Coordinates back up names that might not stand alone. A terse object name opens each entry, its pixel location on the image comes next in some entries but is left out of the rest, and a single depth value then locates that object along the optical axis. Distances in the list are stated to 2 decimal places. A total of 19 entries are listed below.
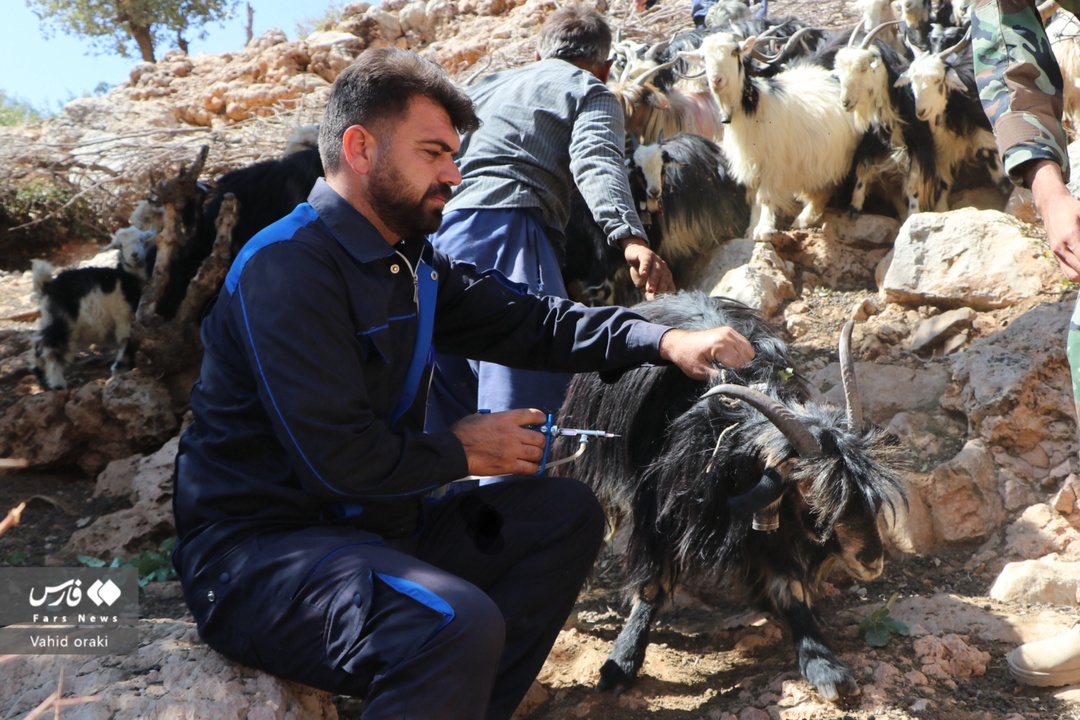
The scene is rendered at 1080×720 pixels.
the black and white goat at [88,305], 6.07
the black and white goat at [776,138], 6.23
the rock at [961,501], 3.93
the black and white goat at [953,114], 5.84
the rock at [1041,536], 3.72
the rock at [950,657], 3.01
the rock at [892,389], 4.48
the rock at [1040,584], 3.38
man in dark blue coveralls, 1.94
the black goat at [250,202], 5.90
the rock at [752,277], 5.52
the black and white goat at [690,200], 6.29
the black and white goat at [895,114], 6.01
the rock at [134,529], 4.52
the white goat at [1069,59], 5.90
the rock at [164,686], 2.10
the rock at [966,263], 4.75
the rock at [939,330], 4.76
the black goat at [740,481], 2.90
